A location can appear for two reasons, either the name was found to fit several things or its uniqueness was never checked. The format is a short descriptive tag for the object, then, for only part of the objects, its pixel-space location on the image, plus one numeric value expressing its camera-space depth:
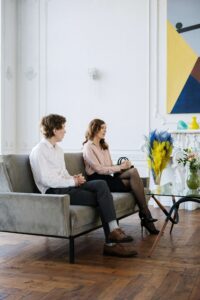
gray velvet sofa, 3.08
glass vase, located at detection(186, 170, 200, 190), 3.87
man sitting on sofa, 3.26
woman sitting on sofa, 3.99
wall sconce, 6.56
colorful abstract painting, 6.04
